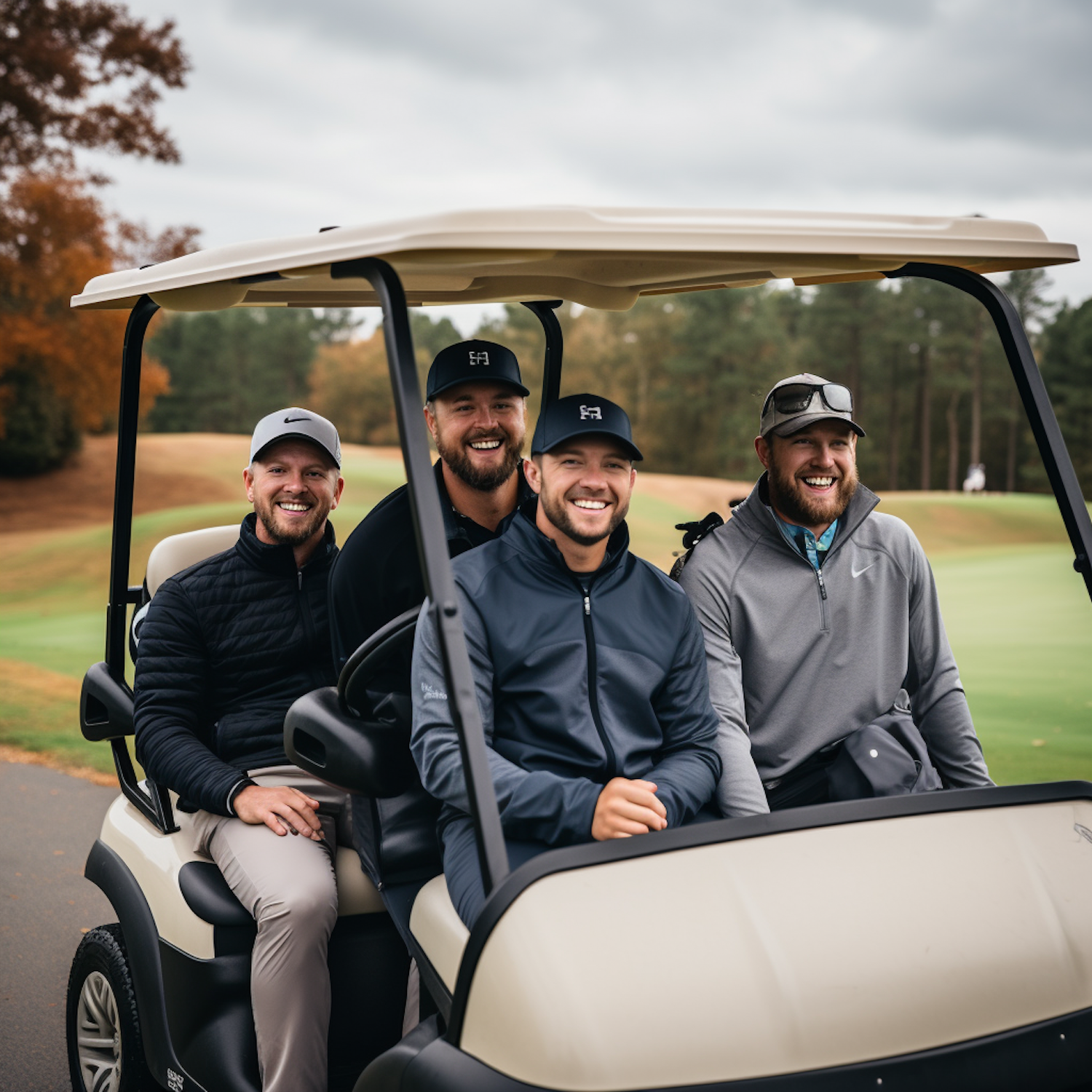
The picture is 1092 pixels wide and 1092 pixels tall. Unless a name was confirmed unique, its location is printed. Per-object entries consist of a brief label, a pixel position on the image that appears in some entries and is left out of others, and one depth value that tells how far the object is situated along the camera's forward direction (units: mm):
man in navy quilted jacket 2648
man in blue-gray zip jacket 2219
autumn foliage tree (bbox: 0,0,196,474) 18906
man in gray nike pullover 2736
